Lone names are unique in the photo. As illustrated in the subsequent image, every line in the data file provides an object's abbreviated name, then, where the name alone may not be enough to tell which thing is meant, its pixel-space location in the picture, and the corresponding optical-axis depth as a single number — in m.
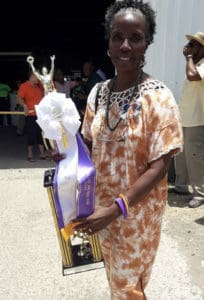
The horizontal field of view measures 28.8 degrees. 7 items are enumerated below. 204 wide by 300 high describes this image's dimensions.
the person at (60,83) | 6.91
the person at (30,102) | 5.82
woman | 1.50
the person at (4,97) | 9.74
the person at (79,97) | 6.29
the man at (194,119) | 4.05
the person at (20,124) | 8.82
